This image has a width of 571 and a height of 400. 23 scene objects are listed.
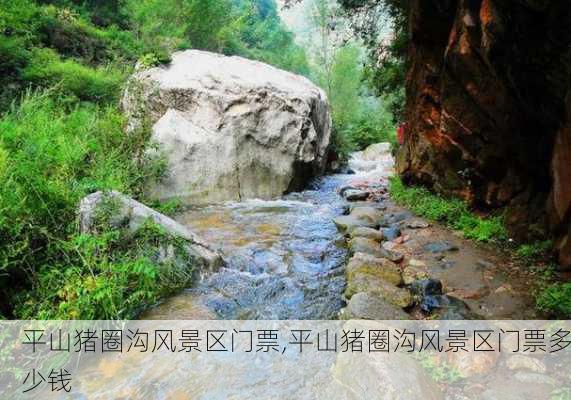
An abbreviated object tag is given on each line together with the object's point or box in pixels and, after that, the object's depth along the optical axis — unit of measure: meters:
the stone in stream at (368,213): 5.77
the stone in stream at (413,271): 3.71
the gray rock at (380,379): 2.04
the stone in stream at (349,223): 5.31
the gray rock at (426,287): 3.34
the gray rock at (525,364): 2.26
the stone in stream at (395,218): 5.72
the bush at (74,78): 8.69
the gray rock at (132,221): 3.33
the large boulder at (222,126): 7.09
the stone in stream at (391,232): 5.04
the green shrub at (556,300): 2.83
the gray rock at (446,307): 2.93
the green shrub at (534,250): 3.82
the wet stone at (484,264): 3.92
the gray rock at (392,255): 4.22
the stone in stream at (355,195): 7.76
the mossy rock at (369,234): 4.84
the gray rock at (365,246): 4.25
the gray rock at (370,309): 2.87
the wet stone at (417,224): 5.36
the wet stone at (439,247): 4.45
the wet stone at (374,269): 3.59
